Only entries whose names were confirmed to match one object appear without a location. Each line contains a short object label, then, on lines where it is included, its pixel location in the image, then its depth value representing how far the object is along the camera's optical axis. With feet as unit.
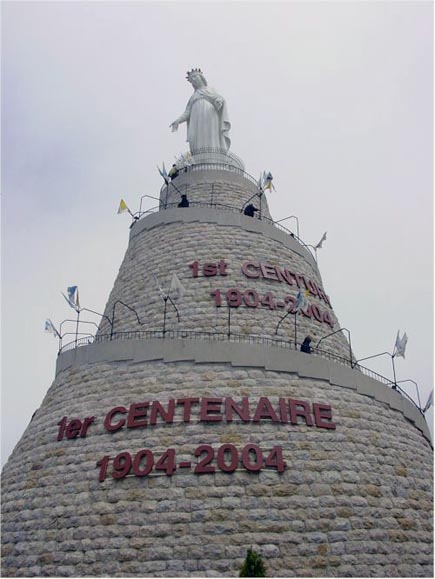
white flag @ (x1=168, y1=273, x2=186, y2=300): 61.05
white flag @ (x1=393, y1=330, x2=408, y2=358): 62.08
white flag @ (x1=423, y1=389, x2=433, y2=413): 66.80
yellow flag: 82.99
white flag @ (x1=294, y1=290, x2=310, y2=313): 59.40
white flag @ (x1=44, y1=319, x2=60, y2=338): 65.36
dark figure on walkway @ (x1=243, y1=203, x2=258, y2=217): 81.00
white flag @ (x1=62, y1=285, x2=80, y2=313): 64.64
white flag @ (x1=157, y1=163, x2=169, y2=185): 88.94
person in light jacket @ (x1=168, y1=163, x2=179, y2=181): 91.30
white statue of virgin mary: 97.71
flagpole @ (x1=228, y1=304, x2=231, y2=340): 60.31
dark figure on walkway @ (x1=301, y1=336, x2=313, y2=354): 58.70
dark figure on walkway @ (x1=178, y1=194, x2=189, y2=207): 80.28
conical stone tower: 42.86
